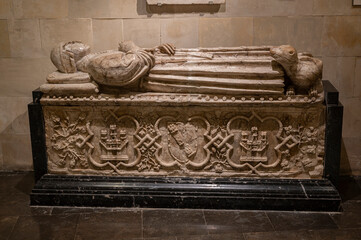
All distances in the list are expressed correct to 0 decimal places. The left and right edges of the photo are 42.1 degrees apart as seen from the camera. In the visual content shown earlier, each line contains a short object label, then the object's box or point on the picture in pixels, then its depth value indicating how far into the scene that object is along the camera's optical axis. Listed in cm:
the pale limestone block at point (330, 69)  433
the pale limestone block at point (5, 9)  437
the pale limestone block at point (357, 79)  434
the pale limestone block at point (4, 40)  441
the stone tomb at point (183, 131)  357
